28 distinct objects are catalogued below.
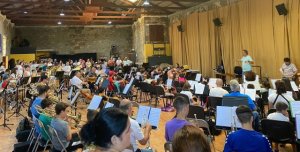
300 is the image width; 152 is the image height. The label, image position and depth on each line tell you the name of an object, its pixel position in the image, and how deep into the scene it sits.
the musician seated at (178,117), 4.09
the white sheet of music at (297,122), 4.35
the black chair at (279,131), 4.92
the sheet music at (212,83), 9.29
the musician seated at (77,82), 11.79
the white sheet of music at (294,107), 5.17
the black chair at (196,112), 5.94
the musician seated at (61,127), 4.93
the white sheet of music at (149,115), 5.04
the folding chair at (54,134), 4.81
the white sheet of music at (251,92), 6.71
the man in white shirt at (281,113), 5.19
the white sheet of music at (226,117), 4.98
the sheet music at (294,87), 7.78
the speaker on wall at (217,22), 16.29
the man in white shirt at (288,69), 10.96
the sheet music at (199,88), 8.66
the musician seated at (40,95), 6.20
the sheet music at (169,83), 11.17
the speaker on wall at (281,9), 11.69
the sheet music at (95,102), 6.81
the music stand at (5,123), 8.83
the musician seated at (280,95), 6.07
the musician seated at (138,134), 4.19
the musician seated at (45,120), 5.28
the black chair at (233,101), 5.91
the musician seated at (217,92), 7.19
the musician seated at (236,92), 5.90
